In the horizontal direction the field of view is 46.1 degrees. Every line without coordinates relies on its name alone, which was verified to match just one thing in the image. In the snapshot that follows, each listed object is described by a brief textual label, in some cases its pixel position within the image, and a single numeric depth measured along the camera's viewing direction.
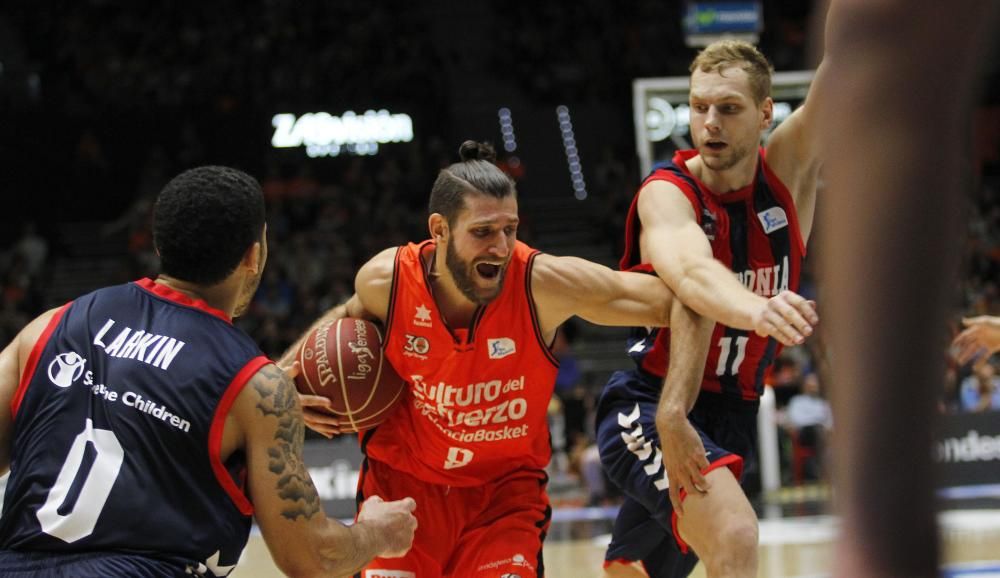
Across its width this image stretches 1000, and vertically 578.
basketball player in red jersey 4.01
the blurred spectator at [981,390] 11.01
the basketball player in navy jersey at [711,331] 3.75
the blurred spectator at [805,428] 11.66
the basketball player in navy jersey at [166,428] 2.72
